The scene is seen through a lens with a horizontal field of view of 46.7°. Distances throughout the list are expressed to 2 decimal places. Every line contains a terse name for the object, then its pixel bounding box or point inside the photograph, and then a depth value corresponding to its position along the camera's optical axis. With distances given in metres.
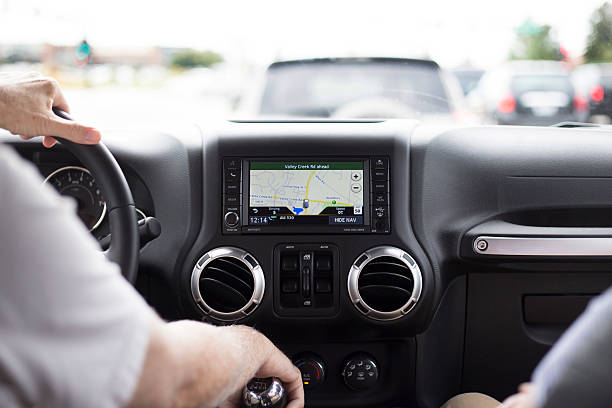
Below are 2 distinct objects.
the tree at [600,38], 16.70
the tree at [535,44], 24.52
